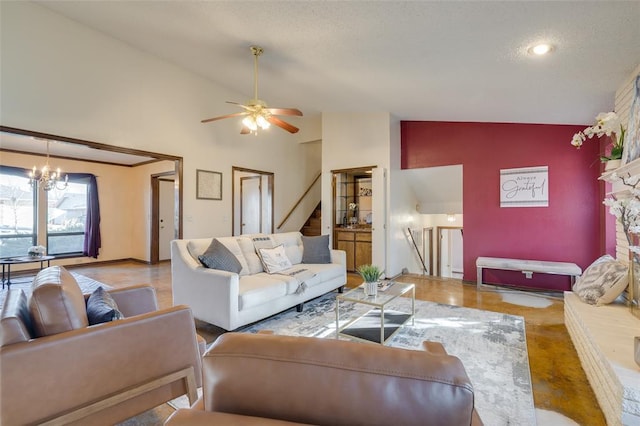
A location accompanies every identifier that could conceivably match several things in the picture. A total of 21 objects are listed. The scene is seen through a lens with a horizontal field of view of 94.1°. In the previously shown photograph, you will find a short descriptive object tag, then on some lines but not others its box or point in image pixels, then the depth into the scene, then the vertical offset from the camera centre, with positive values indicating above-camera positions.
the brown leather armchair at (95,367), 1.21 -0.72
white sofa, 2.77 -0.74
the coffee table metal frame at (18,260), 4.61 -0.72
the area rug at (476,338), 1.87 -1.16
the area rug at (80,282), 4.61 -1.13
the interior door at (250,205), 6.70 +0.23
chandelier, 5.51 +0.69
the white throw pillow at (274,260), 3.65 -0.57
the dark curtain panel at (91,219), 6.64 -0.09
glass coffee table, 2.69 -1.11
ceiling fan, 3.47 +1.21
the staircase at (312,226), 7.11 -0.28
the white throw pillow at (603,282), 2.49 -0.60
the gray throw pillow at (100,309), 1.59 -0.53
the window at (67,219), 6.31 -0.09
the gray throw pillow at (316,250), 4.23 -0.51
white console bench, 3.91 -0.72
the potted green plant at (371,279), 2.85 -0.62
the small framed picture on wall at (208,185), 5.09 +0.52
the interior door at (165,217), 7.22 -0.05
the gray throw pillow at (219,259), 3.06 -0.46
